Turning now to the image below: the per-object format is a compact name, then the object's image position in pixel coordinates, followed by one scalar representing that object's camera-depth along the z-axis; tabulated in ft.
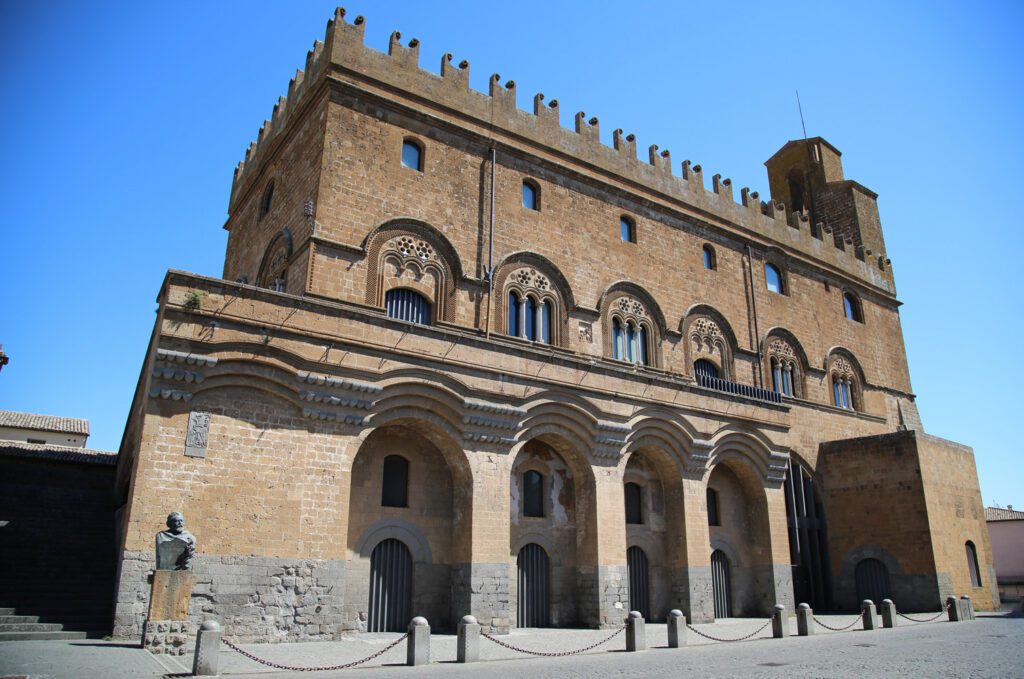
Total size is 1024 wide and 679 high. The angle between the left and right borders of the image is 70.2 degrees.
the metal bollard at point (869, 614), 54.05
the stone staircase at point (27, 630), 35.53
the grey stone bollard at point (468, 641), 35.38
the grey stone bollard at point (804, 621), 49.80
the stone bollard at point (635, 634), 40.83
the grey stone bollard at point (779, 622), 48.06
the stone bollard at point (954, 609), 61.82
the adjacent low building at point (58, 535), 39.70
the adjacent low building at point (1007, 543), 130.82
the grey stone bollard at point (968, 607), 62.95
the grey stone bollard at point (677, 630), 42.65
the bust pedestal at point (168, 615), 32.89
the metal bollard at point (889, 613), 55.67
